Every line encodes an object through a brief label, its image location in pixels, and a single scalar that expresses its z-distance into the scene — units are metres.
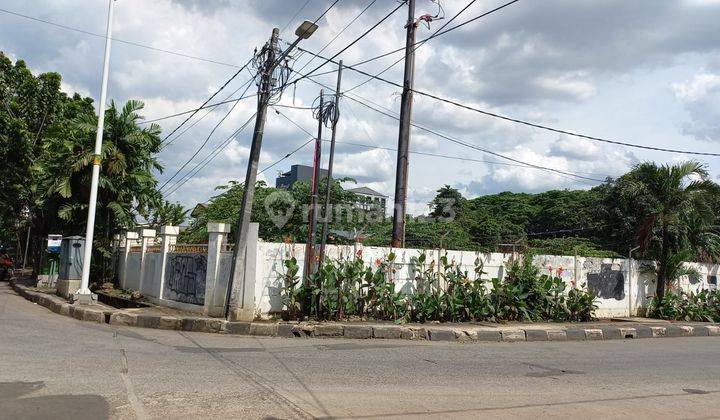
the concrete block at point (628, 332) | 13.66
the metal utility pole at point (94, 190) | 14.99
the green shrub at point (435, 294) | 12.21
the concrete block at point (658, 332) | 14.12
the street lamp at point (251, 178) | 11.85
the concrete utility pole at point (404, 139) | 14.15
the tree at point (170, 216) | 28.39
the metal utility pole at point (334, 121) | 14.05
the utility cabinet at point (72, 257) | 17.02
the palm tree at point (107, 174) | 18.86
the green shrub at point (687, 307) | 16.61
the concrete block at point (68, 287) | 16.70
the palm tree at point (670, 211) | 16.12
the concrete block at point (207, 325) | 11.48
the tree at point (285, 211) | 21.17
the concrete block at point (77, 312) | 13.03
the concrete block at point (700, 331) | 14.67
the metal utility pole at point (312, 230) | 12.25
